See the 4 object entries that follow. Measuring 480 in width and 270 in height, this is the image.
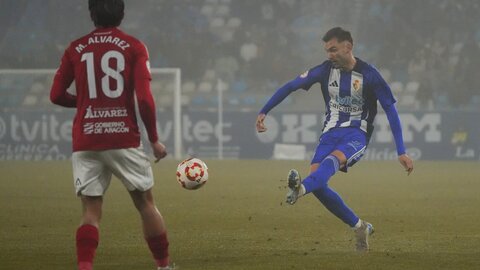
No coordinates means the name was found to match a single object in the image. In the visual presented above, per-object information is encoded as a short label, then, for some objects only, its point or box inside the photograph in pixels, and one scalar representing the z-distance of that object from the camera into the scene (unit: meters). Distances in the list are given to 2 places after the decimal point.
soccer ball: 16.81
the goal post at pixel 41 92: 54.59
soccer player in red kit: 12.84
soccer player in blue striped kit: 17.64
